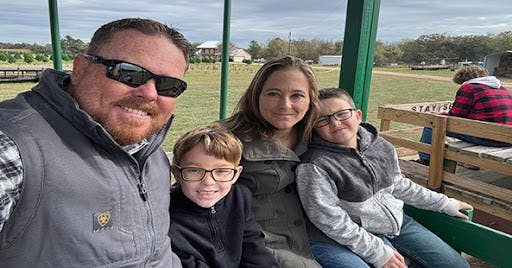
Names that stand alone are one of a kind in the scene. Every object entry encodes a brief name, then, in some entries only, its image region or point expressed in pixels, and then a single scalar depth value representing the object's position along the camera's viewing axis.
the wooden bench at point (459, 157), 3.60
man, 1.03
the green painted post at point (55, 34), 2.28
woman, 1.83
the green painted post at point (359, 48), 2.47
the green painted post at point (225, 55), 2.79
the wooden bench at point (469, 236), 1.97
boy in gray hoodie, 1.83
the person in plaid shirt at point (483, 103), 4.02
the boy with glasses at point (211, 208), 1.57
